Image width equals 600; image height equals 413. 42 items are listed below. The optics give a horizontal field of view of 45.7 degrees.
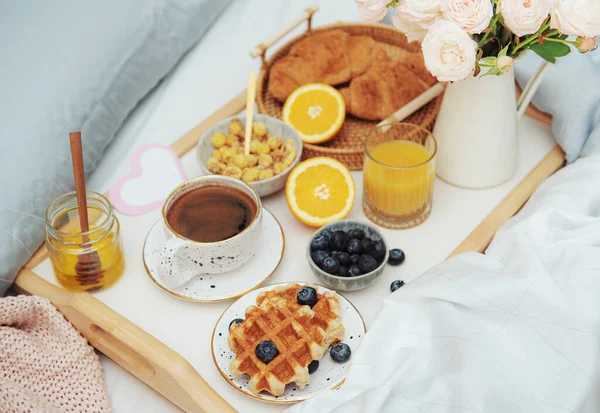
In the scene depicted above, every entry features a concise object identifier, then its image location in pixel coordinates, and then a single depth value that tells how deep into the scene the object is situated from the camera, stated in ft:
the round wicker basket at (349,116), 4.37
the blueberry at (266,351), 3.22
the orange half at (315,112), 4.49
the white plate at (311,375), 3.20
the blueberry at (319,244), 3.73
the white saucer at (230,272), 3.70
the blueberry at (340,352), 3.29
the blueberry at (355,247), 3.68
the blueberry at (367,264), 3.60
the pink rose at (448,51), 3.23
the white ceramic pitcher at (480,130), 3.92
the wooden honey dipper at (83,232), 3.45
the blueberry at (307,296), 3.45
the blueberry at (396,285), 3.67
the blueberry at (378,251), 3.67
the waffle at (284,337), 3.15
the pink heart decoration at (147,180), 4.28
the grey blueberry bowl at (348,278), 3.57
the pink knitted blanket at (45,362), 3.37
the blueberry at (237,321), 3.45
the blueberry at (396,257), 3.83
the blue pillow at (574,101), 4.32
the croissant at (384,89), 4.61
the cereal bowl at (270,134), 4.14
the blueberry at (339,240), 3.72
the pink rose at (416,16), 3.34
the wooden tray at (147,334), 3.29
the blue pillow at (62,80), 4.09
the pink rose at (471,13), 3.21
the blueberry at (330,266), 3.59
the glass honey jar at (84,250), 3.66
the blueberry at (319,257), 3.64
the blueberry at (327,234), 3.77
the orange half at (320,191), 4.00
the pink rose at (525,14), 3.16
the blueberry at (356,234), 3.78
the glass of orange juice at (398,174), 3.89
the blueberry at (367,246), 3.70
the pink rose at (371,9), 3.48
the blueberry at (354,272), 3.61
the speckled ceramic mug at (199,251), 3.52
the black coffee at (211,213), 3.66
